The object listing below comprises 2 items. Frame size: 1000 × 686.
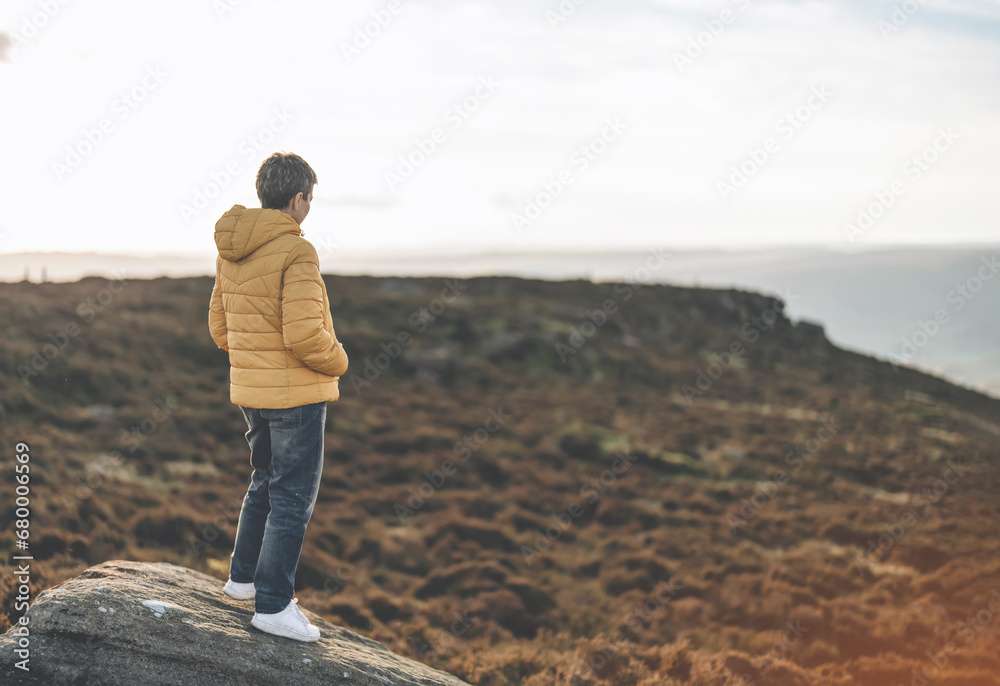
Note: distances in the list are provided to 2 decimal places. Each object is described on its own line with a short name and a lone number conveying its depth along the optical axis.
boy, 3.57
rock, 3.24
